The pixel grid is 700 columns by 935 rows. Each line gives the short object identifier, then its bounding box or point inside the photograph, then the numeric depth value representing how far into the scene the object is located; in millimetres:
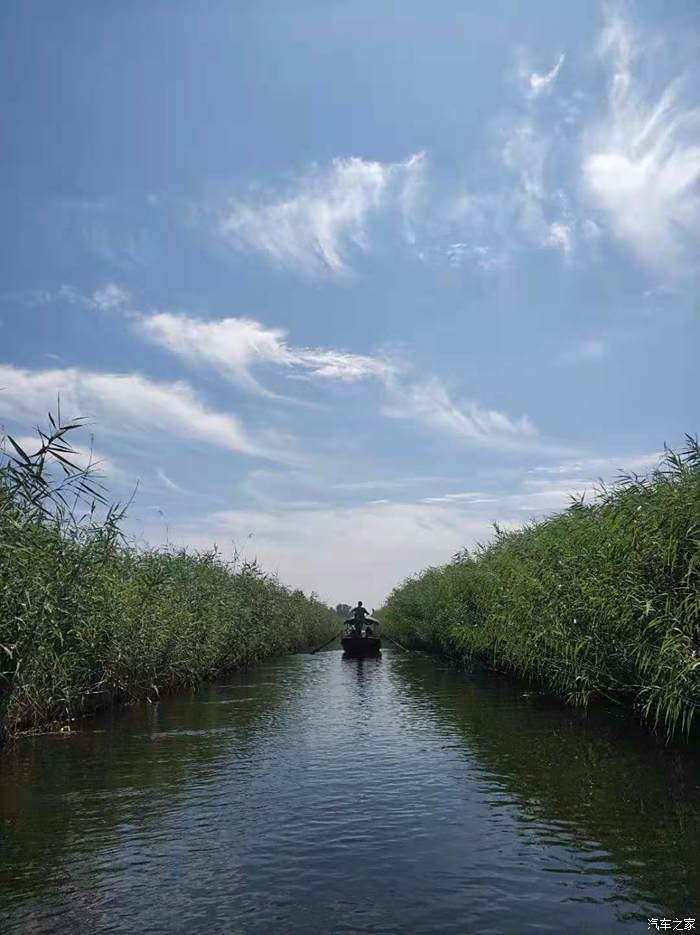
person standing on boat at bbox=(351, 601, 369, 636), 42016
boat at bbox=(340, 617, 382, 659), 36375
